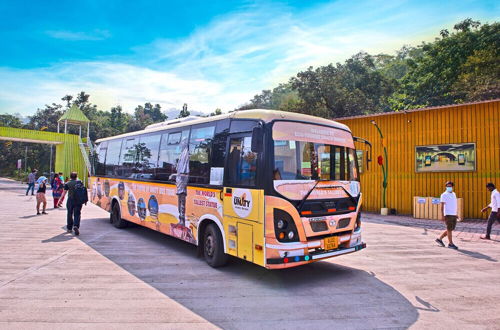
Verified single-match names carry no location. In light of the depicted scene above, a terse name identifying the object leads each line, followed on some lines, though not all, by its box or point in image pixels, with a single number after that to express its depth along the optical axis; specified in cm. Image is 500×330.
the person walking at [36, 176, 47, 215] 1436
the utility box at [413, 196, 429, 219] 1510
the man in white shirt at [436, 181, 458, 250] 918
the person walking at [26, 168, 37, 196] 2465
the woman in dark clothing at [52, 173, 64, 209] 1669
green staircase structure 3316
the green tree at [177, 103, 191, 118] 5377
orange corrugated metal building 1428
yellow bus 566
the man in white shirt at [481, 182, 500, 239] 1039
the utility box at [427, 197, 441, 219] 1469
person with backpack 1030
